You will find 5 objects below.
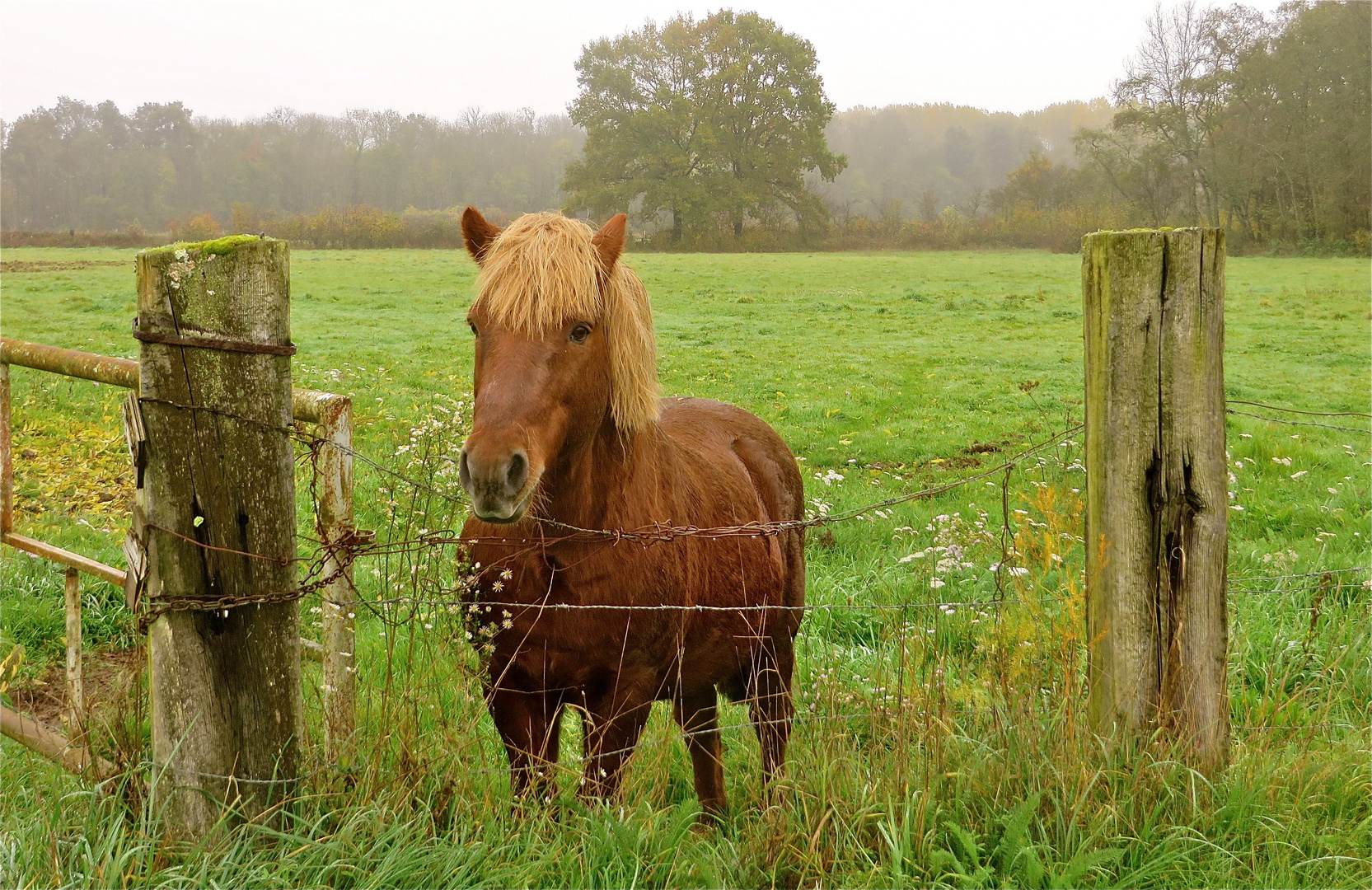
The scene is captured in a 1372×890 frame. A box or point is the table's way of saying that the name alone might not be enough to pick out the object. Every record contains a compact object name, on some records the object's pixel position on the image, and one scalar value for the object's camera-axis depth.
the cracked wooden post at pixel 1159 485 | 2.63
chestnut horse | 2.55
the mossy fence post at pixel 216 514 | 2.22
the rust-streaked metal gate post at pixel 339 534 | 3.04
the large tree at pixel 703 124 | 51.38
